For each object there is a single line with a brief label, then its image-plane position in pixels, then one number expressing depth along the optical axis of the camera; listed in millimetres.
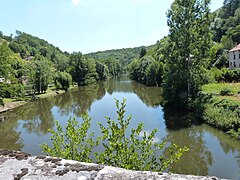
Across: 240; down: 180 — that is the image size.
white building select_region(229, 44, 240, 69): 34897
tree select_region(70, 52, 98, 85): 60962
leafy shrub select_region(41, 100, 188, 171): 3630
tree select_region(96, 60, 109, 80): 73083
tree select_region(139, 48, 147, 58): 79391
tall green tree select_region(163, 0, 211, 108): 20631
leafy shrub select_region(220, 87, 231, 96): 21228
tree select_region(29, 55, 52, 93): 37848
